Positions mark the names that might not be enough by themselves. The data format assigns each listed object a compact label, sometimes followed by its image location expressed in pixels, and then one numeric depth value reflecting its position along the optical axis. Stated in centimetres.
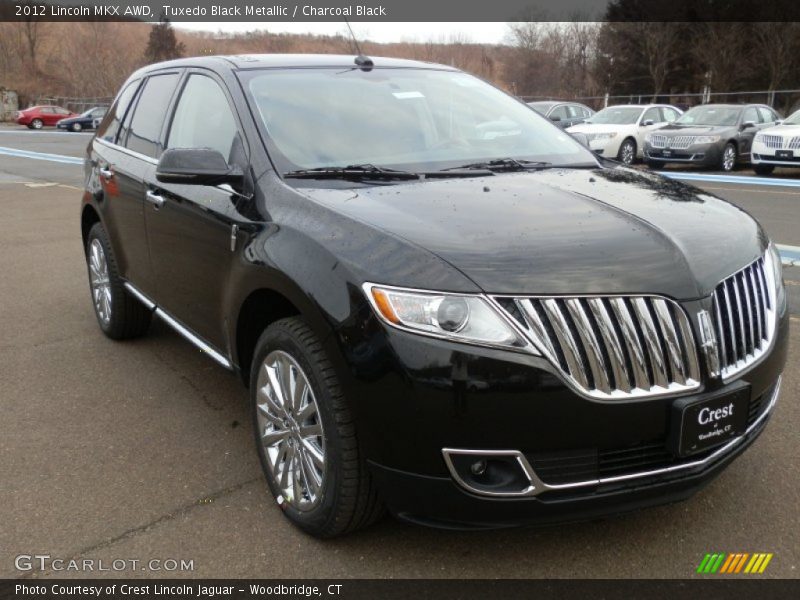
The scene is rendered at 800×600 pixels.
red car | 4684
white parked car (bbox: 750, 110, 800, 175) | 1612
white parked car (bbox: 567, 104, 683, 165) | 1881
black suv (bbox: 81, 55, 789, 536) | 226
